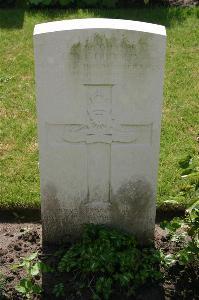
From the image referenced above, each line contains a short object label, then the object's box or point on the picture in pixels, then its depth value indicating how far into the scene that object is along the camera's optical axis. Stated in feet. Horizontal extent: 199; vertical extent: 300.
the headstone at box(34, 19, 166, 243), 10.82
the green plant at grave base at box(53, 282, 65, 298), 11.72
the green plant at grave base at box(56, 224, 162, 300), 11.73
